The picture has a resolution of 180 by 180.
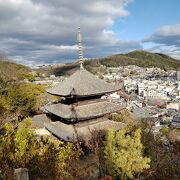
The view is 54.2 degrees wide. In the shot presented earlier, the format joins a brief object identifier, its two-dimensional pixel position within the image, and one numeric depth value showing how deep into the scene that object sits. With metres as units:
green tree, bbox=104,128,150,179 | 7.53
